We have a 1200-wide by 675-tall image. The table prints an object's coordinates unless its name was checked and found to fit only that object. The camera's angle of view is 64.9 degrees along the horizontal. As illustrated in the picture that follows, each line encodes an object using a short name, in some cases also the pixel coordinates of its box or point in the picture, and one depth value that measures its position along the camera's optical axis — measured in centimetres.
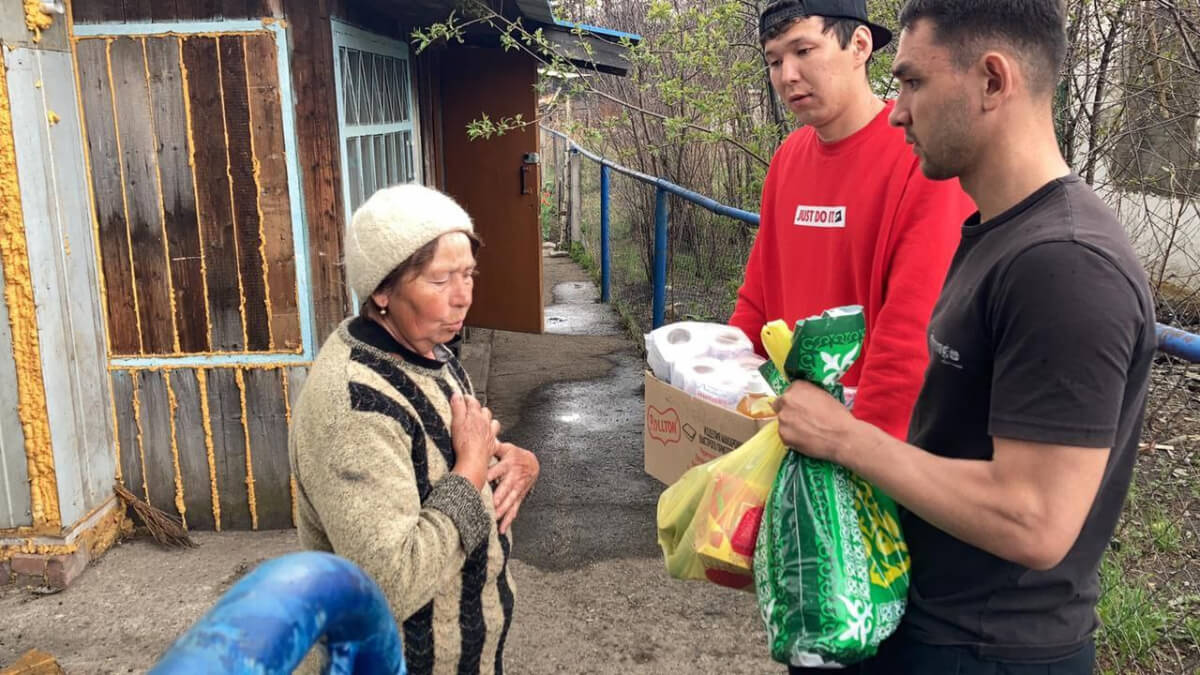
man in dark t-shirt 120
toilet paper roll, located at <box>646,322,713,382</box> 231
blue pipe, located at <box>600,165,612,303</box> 921
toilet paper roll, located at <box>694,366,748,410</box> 214
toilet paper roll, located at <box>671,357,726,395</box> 221
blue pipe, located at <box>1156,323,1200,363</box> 183
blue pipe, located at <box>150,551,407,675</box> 56
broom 421
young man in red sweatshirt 199
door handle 716
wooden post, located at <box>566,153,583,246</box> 1178
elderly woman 164
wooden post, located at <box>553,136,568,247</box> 1380
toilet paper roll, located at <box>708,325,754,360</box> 231
